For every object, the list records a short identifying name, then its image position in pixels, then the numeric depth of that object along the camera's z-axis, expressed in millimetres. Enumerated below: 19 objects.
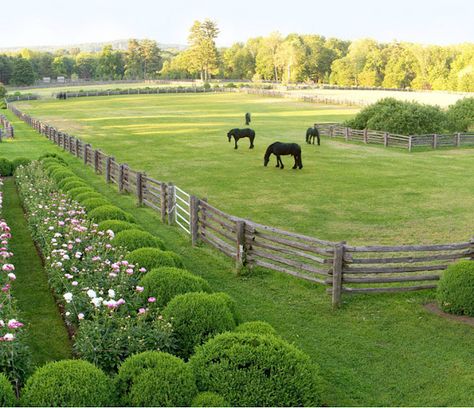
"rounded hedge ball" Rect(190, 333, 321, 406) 5582
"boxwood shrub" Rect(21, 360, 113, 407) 5152
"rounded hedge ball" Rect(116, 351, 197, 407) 5309
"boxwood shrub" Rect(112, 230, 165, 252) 10227
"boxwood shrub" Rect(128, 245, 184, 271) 9117
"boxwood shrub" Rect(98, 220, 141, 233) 11141
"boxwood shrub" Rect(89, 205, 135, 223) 12266
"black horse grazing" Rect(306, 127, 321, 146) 33281
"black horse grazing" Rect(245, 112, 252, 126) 42656
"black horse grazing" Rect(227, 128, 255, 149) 31266
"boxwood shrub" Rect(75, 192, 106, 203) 14078
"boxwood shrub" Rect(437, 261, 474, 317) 8875
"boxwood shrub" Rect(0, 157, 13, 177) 23172
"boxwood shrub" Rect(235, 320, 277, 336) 6734
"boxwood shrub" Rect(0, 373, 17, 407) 5098
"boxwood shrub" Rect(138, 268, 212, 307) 8008
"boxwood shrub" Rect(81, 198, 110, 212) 13238
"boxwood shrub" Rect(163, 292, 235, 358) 6965
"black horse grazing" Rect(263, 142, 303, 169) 24031
